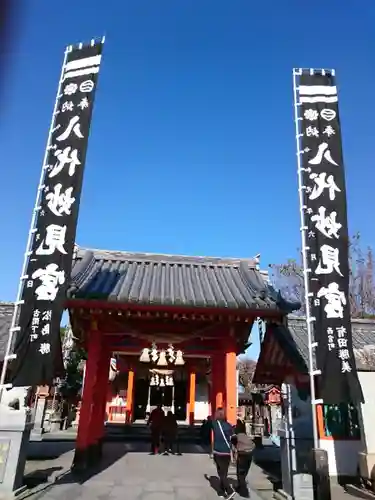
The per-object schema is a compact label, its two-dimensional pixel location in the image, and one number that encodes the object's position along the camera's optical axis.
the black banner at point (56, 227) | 7.45
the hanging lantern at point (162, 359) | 11.20
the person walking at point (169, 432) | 13.78
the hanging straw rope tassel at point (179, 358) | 11.22
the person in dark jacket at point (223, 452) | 8.05
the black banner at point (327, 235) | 7.05
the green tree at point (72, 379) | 25.98
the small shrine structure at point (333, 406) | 9.54
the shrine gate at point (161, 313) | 9.90
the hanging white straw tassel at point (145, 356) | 11.30
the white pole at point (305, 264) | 6.79
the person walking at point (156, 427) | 13.63
